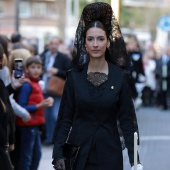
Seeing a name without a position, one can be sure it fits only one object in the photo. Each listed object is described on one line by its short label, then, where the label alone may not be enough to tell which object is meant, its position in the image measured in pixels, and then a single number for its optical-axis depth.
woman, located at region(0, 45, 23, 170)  7.08
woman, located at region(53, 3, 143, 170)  6.11
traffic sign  30.97
